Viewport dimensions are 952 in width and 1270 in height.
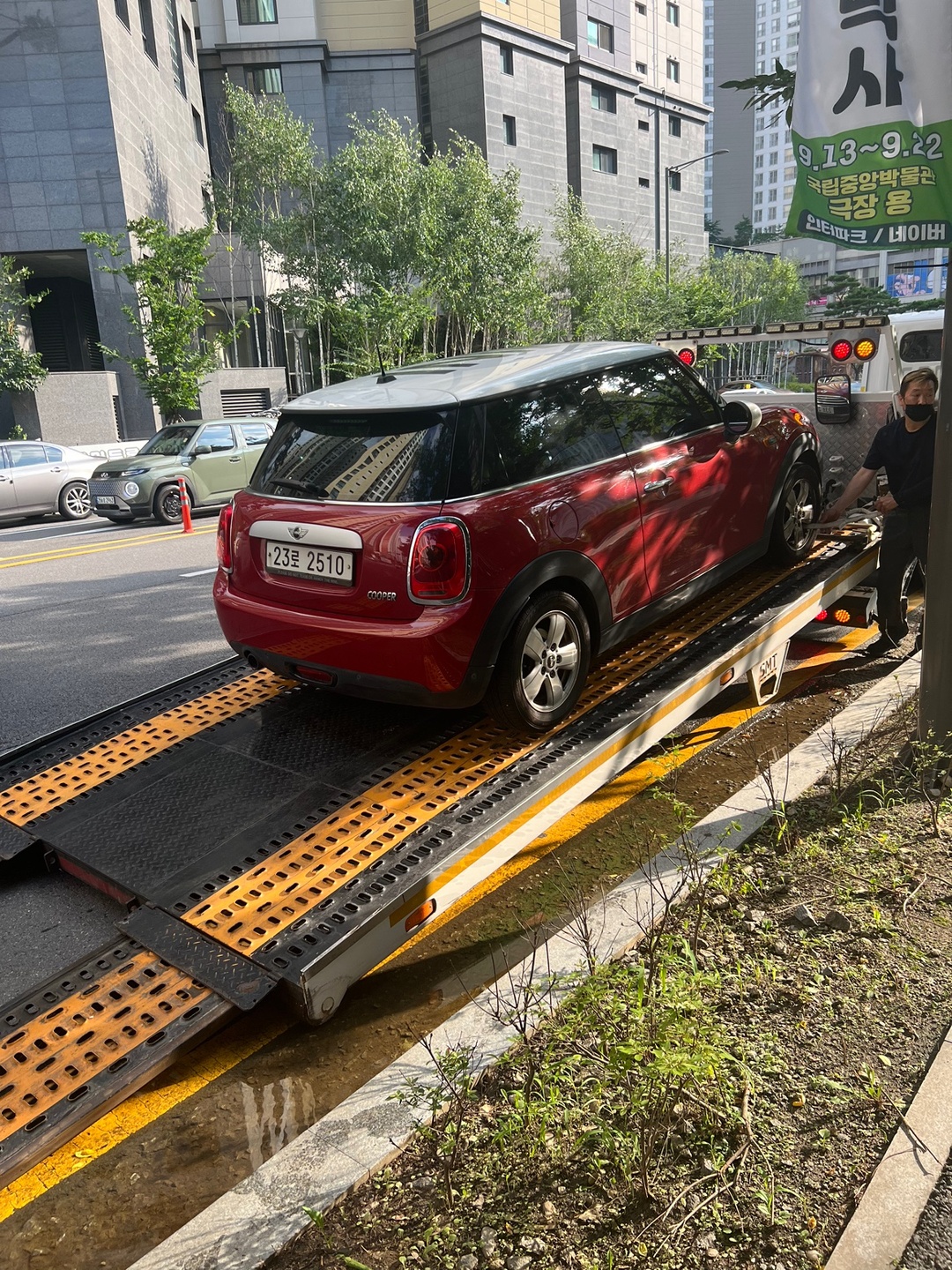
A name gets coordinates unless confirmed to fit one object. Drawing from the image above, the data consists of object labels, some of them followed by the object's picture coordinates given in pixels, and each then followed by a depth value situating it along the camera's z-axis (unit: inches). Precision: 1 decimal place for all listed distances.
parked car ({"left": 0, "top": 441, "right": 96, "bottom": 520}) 661.3
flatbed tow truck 114.9
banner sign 140.7
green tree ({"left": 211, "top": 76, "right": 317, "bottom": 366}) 1349.7
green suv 618.8
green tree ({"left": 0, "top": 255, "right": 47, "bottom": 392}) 932.6
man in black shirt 230.2
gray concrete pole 159.8
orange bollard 567.2
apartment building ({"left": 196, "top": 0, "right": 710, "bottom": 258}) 1765.5
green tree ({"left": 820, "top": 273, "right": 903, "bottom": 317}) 3090.6
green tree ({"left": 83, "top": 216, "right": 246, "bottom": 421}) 930.1
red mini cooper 153.9
